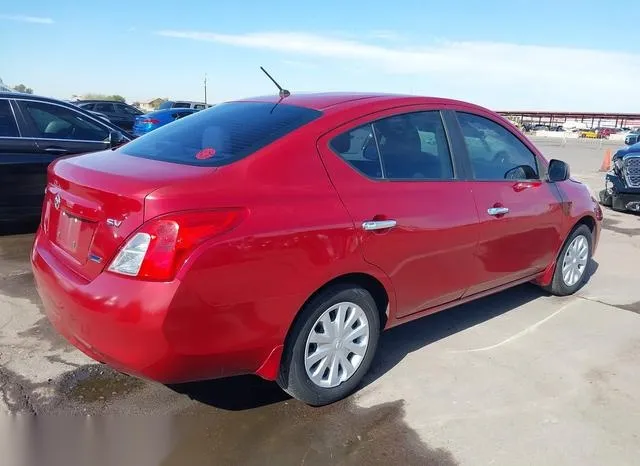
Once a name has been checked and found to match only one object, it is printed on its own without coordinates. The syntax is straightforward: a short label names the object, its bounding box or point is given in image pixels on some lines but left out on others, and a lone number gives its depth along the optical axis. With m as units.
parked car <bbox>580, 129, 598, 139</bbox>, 65.54
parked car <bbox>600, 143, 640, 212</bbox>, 9.12
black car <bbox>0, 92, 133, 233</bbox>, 6.14
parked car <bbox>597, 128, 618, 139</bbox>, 66.12
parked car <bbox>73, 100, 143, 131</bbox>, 23.19
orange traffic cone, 17.73
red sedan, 2.51
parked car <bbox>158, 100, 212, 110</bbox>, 27.39
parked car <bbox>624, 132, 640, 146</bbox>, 10.92
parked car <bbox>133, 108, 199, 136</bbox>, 16.58
